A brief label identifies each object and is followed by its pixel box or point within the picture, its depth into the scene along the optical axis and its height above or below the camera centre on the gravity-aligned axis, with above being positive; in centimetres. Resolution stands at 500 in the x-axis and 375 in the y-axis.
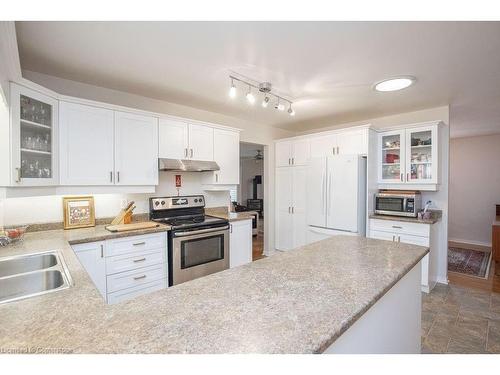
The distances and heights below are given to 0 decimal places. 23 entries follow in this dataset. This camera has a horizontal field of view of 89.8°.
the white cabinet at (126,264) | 214 -74
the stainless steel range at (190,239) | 259 -61
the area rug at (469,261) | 389 -136
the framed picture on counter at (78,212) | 246 -29
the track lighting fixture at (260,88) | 244 +102
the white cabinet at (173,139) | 290 +52
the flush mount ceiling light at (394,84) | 246 +102
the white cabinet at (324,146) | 378 +59
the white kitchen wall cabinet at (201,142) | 314 +53
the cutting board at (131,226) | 238 -43
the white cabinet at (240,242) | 316 -77
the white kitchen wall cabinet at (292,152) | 415 +53
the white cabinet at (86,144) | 227 +37
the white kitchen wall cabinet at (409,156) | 323 +37
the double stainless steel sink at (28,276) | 136 -54
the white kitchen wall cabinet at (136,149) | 259 +37
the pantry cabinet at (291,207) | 423 -43
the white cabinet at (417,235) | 306 -67
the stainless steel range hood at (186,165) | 283 +22
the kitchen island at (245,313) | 71 -45
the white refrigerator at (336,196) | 339 -18
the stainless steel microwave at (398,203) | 330 -27
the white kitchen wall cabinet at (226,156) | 340 +37
